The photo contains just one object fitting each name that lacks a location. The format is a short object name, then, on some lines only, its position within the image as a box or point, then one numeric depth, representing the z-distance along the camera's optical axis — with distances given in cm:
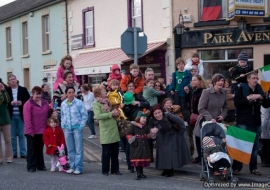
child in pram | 881
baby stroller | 914
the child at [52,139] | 1081
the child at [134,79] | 1106
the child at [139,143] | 967
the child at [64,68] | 1143
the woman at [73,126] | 1042
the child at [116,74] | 1242
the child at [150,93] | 1163
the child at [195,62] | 1274
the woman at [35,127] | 1081
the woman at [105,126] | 1009
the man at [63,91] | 1100
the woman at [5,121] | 1189
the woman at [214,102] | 972
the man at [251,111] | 950
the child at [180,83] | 1168
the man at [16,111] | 1253
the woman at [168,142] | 979
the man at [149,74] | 1176
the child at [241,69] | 998
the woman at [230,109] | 1046
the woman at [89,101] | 1578
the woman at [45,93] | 1617
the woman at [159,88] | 1198
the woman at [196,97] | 1071
